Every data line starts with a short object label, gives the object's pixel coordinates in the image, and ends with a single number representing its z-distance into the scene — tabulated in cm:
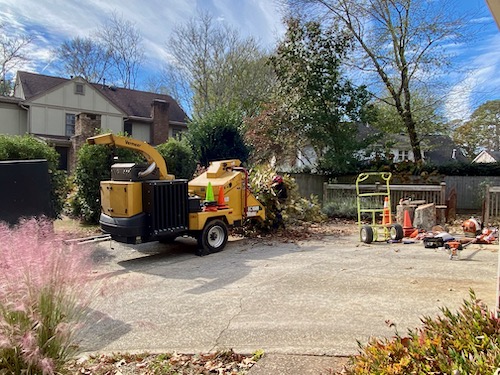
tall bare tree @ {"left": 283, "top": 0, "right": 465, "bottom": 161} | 1571
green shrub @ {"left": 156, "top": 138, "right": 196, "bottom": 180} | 1262
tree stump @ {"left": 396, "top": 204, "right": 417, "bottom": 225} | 1023
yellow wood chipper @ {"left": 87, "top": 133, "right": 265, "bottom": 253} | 657
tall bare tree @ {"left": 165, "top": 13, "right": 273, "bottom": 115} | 2559
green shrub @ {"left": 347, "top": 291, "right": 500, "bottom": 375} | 190
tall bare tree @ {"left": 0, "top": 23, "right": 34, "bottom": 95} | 2976
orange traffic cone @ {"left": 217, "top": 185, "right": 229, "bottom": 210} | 782
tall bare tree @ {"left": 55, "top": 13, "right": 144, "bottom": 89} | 3225
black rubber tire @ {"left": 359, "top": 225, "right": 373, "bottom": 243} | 842
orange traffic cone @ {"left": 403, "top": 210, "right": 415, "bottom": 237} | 920
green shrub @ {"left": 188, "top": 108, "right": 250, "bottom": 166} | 1506
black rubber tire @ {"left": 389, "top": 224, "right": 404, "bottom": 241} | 856
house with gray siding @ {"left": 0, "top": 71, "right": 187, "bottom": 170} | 2319
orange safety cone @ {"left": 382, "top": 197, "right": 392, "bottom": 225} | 889
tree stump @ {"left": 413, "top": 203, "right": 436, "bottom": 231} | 1011
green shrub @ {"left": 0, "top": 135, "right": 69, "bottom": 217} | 843
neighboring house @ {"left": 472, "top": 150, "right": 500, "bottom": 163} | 4026
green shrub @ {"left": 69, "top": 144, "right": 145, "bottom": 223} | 1038
